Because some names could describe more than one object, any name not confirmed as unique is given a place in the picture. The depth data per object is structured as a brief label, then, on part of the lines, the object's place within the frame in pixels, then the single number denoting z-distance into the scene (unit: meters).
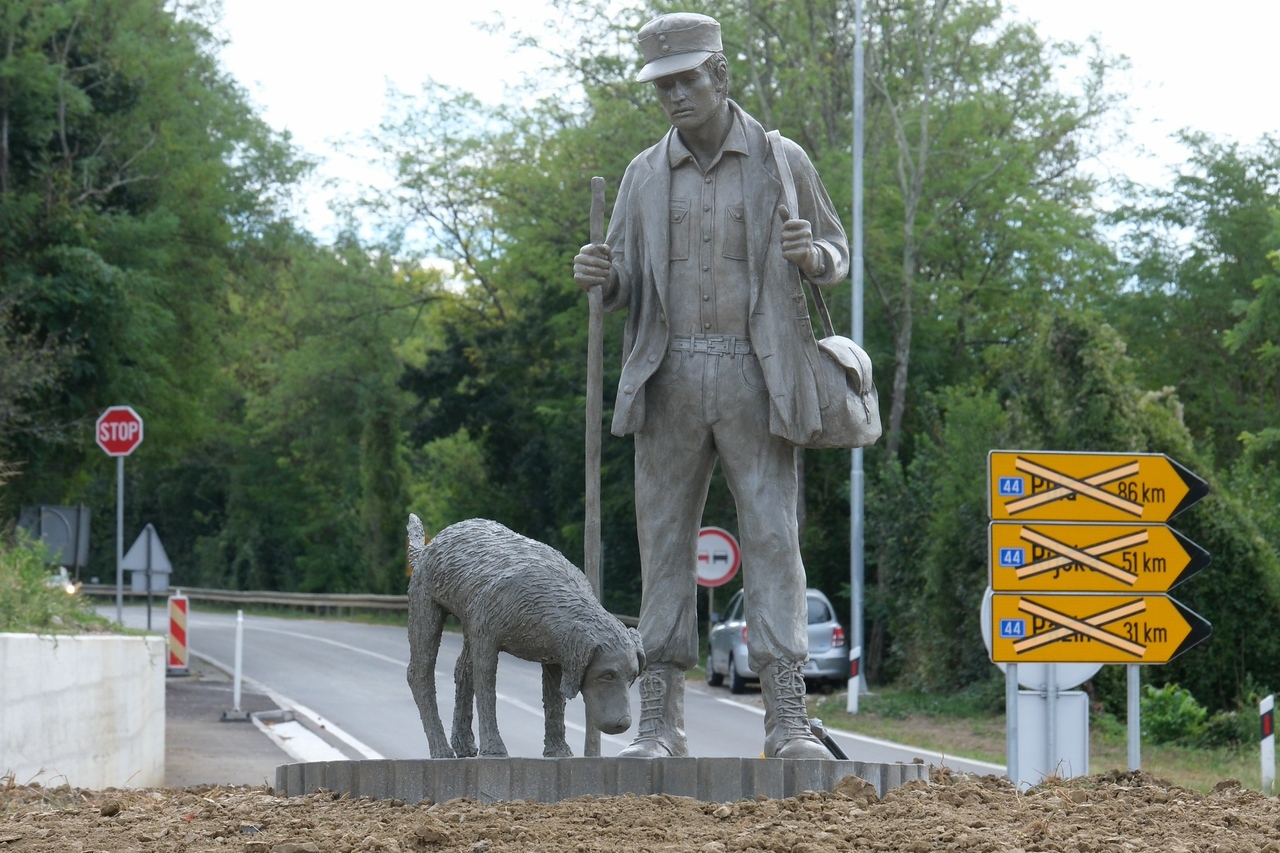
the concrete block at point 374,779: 12.06
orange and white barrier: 46.36
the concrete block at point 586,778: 11.67
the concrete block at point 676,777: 11.81
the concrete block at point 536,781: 11.68
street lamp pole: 52.76
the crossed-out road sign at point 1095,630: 20.36
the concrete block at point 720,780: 11.78
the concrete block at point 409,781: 11.88
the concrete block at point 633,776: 11.80
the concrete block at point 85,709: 20.91
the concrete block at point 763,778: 11.79
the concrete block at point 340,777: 12.32
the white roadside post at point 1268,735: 27.16
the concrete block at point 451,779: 11.76
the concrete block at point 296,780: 12.85
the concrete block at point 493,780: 11.69
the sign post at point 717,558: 48.38
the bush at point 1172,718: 36.06
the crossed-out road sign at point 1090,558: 20.19
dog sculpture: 12.21
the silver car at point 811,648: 48.47
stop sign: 40.88
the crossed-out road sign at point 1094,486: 19.88
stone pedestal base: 11.70
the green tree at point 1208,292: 70.64
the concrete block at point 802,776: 11.90
